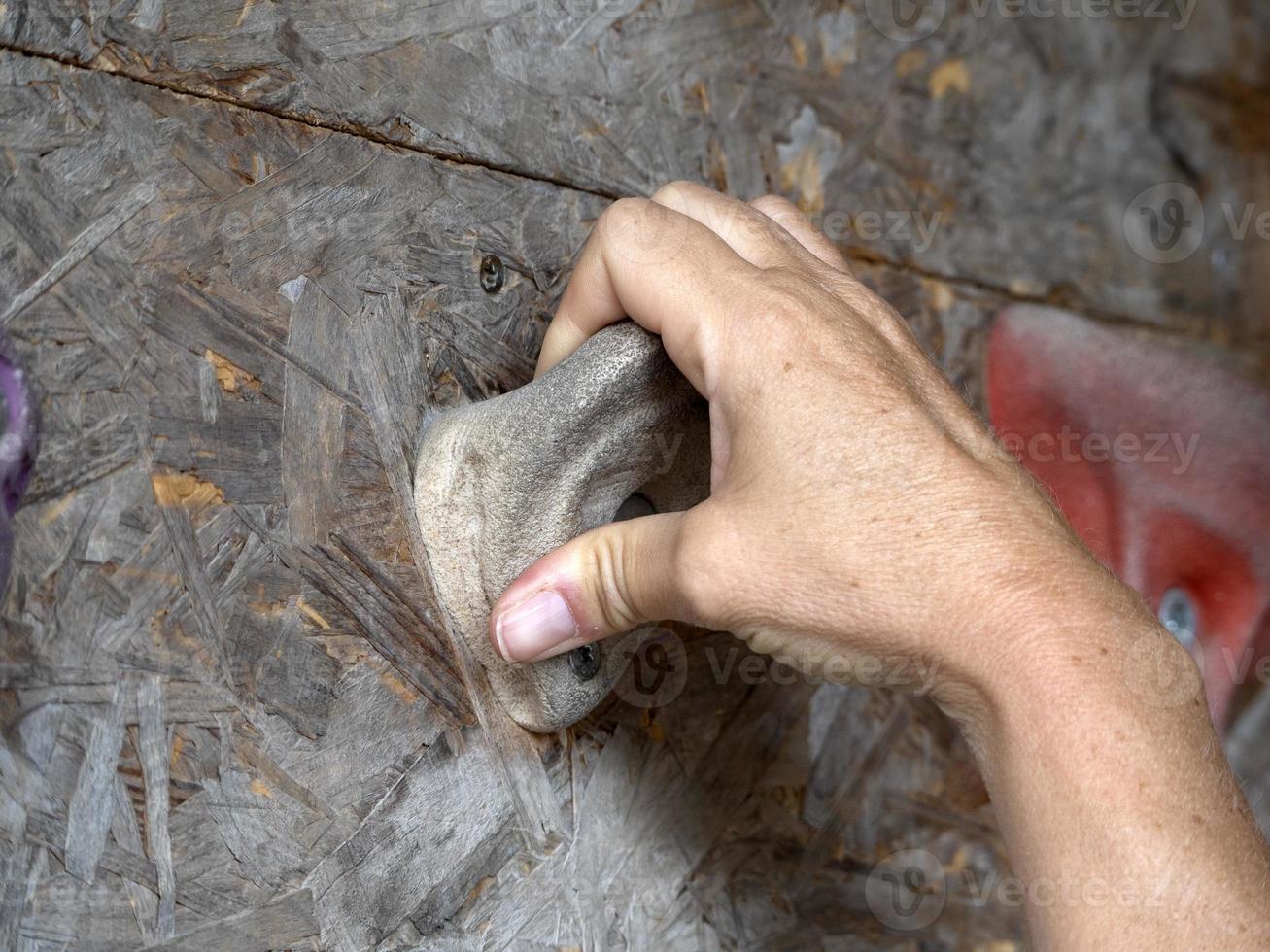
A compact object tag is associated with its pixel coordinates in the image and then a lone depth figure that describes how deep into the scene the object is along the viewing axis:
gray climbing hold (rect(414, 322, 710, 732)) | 0.70
